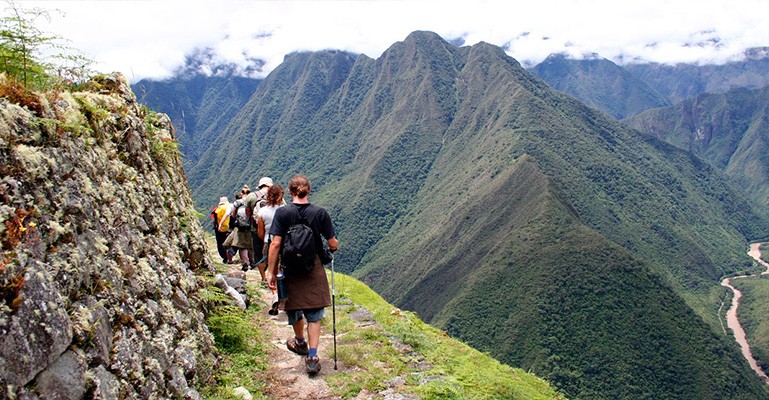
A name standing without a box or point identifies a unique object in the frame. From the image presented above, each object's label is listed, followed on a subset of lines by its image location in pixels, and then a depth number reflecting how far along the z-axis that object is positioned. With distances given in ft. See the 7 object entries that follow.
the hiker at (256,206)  44.65
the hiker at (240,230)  48.47
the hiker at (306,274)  27.30
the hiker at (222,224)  53.72
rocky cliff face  14.03
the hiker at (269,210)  36.47
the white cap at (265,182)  44.14
